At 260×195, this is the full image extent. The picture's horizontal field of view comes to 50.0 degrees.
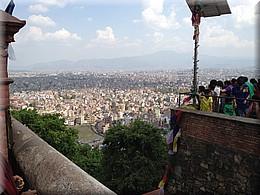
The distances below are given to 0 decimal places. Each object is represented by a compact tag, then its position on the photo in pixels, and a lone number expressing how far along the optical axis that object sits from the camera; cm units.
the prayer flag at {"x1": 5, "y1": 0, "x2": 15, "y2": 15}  193
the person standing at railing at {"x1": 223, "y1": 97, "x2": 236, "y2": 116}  535
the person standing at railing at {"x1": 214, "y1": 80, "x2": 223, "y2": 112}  546
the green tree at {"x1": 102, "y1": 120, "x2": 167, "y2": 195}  1027
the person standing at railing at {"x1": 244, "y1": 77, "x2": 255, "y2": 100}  511
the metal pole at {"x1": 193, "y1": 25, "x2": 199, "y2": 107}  594
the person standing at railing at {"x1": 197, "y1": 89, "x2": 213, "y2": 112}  571
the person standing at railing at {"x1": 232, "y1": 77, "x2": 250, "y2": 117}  527
